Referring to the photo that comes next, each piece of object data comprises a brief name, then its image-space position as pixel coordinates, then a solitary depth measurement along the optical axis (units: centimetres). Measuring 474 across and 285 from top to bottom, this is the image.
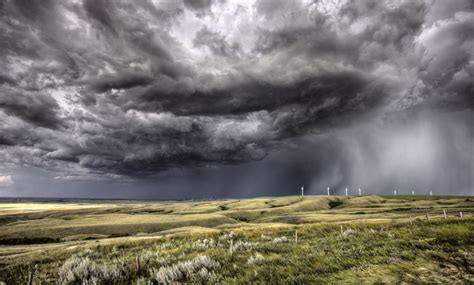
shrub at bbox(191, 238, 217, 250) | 1724
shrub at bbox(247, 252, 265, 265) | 915
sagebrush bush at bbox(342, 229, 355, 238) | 1809
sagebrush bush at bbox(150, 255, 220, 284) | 799
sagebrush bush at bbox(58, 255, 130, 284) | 863
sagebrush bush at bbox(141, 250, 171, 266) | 1125
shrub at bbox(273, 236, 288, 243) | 1822
